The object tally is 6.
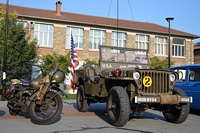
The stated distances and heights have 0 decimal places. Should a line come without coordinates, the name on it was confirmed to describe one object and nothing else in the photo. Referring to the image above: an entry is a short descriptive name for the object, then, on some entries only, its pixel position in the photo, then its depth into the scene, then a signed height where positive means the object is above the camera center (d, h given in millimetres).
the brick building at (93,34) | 24359 +3717
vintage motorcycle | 6139 -738
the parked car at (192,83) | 8305 -376
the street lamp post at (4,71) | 12594 -123
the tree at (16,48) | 18797 +1560
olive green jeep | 5867 -526
